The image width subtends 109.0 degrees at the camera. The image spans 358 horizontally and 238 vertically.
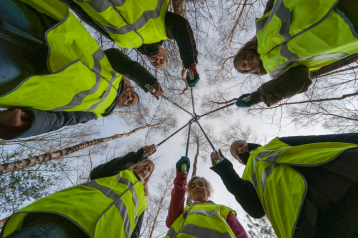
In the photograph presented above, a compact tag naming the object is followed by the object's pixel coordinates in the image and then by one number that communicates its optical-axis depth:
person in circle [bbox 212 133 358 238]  1.13
